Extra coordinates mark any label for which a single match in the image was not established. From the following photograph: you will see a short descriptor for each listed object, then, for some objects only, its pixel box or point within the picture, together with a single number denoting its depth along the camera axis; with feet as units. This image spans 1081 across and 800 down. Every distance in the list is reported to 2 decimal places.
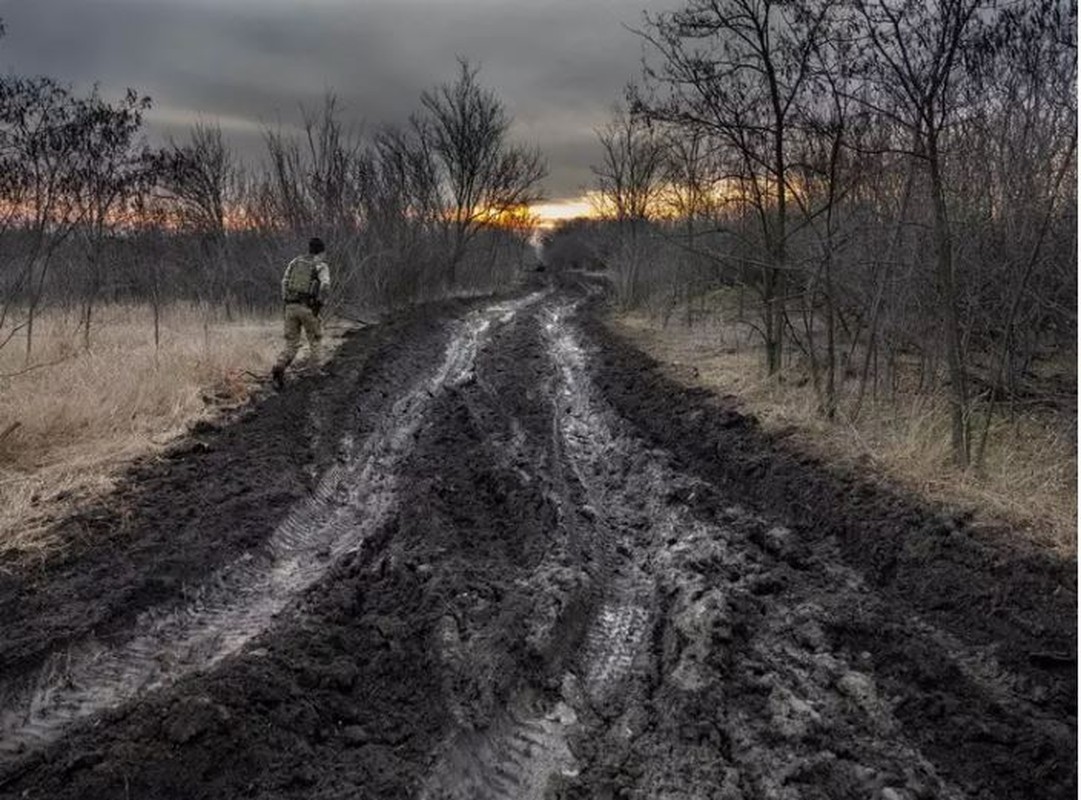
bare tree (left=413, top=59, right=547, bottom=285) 109.09
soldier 36.60
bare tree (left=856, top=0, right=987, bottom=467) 19.94
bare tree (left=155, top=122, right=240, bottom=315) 69.09
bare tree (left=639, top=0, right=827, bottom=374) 31.09
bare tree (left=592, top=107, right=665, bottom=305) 81.05
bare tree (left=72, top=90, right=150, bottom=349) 37.86
